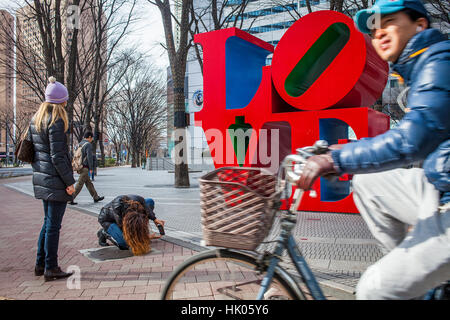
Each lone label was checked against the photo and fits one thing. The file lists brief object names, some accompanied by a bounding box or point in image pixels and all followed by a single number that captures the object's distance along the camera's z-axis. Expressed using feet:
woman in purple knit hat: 11.86
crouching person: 14.58
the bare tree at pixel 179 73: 40.16
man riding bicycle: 4.50
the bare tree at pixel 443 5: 29.12
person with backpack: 30.01
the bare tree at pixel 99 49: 51.86
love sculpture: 23.67
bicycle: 5.28
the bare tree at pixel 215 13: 45.62
